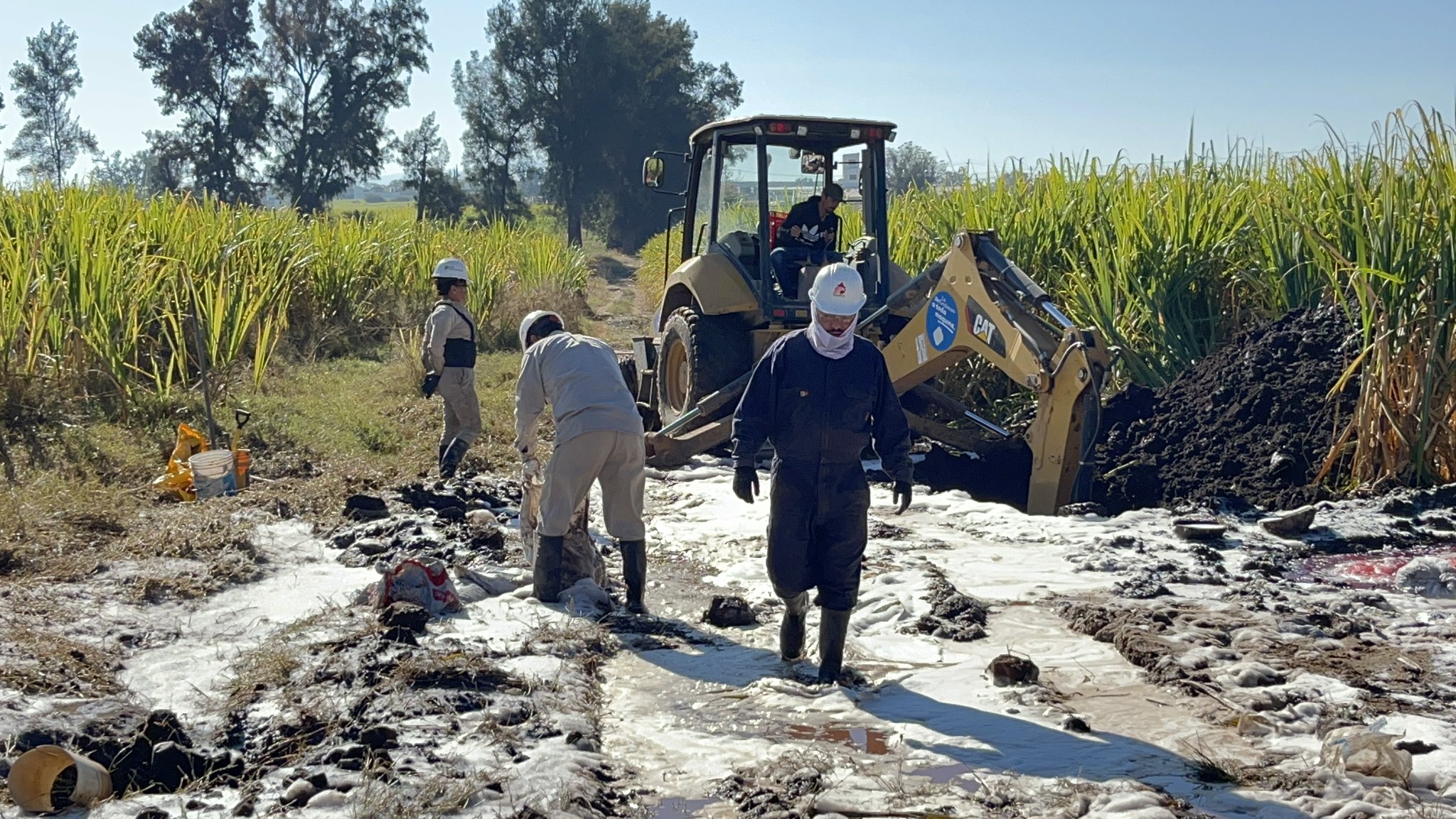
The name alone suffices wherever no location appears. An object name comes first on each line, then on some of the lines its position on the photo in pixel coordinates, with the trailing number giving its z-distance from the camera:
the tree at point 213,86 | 51.00
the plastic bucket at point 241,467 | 9.31
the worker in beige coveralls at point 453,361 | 9.41
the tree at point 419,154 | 54.22
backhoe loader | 8.10
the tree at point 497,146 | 56.75
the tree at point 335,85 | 53.12
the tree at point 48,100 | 61.56
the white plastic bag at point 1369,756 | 4.01
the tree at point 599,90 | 55.91
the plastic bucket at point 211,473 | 8.91
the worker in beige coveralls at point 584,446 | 6.64
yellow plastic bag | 8.99
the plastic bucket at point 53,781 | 3.87
